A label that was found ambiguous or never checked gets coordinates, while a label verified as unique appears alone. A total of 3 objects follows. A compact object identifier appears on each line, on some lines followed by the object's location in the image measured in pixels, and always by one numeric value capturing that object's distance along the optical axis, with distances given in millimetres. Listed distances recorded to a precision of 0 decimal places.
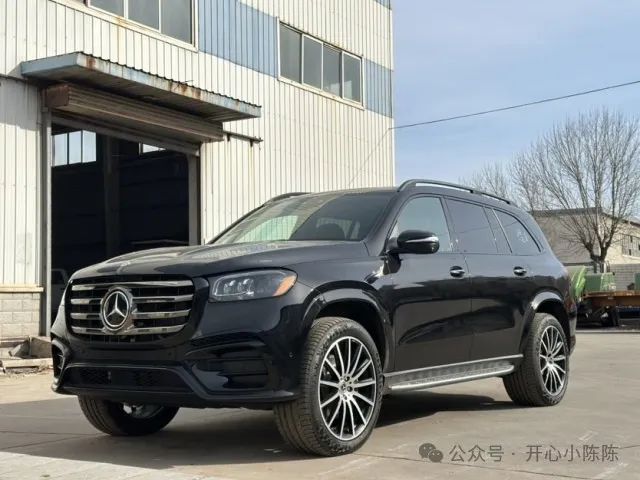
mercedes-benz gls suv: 4660
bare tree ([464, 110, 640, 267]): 38062
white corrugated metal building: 12070
